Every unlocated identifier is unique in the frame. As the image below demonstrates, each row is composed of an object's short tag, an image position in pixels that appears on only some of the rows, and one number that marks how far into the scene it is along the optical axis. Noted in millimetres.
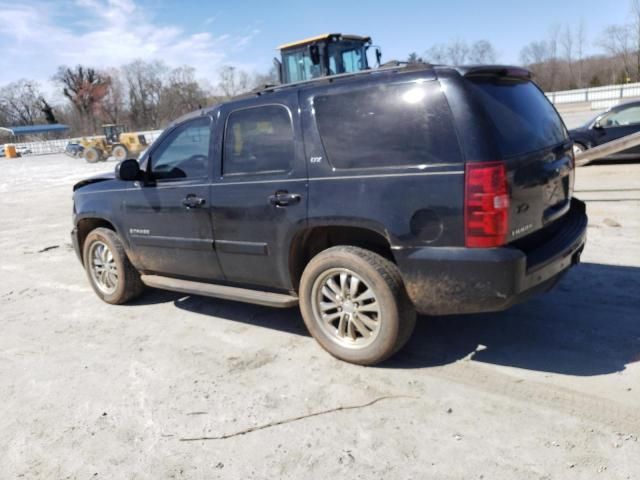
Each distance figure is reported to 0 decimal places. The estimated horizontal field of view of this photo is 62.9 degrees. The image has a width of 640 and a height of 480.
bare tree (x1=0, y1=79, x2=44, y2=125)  94188
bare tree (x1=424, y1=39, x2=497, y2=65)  56019
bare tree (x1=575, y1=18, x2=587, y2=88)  63800
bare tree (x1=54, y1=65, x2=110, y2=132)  88125
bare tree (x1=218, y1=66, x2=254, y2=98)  77188
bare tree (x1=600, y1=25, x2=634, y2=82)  56081
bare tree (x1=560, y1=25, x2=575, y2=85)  66300
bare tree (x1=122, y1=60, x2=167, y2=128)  84812
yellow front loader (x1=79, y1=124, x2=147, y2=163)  30062
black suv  3062
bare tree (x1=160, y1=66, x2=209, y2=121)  70000
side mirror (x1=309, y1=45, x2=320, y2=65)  15633
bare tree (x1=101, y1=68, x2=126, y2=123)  88319
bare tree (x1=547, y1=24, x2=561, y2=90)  63566
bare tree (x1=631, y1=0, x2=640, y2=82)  52400
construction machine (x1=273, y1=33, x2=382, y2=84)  15796
